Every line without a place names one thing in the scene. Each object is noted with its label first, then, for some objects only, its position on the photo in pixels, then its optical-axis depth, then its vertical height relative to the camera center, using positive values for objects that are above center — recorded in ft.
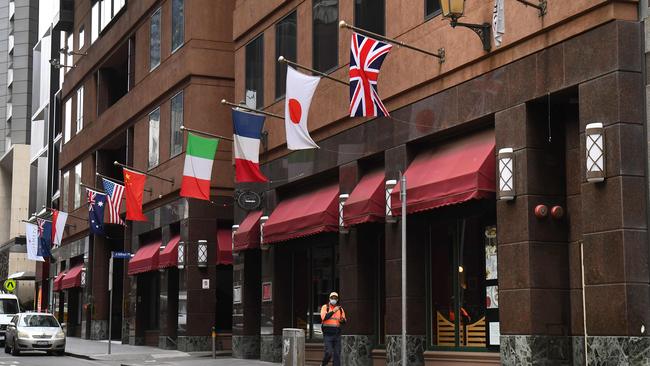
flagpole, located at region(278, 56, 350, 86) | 71.18 +17.32
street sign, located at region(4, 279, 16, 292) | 179.74 +4.01
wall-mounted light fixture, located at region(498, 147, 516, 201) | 56.49 +7.76
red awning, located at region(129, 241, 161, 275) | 121.49 +6.09
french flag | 83.20 +13.74
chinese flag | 112.98 +13.36
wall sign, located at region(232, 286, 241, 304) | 101.14 +1.25
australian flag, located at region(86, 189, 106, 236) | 133.80 +13.30
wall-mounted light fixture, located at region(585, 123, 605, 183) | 49.65 +7.96
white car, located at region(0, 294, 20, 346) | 134.41 -0.34
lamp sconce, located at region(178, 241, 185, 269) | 112.57 +5.97
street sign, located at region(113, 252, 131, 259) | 115.44 +6.16
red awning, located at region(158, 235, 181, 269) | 114.73 +6.13
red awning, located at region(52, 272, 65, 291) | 180.02 +4.79
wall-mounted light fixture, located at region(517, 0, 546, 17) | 54.49 +16.95
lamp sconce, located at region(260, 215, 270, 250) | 89.81 +7.01
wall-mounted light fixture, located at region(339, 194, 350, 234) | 76.02 +7.42
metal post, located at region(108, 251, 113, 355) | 108.78 +3.13
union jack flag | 62.69 +15.10
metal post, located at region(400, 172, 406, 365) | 50.67 +2.81
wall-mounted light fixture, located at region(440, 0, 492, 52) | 54.85 +16.86
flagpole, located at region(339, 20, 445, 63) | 63.31 +17.02
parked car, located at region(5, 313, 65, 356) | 110.01 -3.20
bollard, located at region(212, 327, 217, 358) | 98.84 -4.35
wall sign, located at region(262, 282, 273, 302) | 91.43 +1.42
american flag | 121.60 +13.97
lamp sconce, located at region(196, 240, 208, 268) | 111.55 +6.04
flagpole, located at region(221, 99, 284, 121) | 84.74 +17.08
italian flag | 94.02 +13.55
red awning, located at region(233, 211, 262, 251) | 93.71 +7.14
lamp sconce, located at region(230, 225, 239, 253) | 99.02 +7.77
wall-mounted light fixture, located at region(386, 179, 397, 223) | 69.26 +7.67
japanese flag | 72.74 +15.16
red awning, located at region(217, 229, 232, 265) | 111.65 +6.62
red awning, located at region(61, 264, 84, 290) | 166.20 +4.99
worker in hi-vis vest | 71.10 -1.59
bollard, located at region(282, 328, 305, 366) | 62.85 -2.65
